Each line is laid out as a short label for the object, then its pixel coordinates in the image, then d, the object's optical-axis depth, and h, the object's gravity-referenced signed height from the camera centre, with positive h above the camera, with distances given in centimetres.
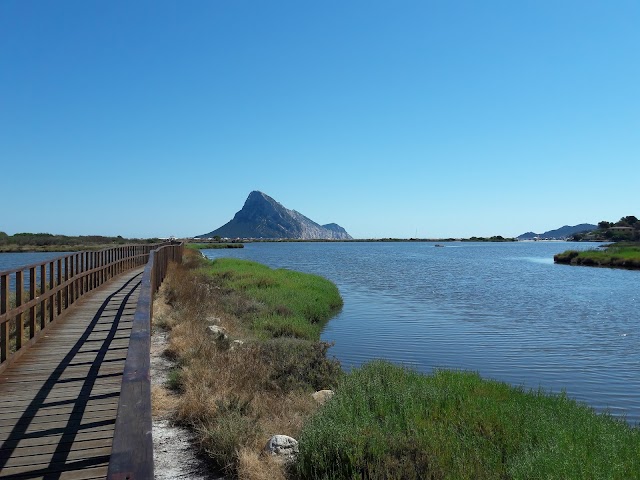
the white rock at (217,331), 1278 -198
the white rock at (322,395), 869 -241
